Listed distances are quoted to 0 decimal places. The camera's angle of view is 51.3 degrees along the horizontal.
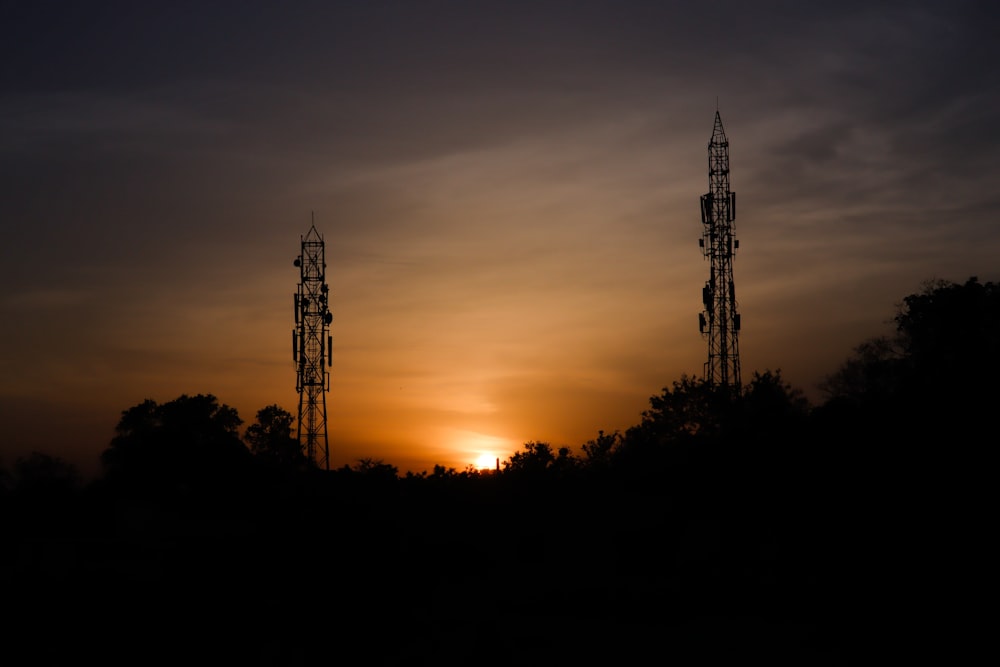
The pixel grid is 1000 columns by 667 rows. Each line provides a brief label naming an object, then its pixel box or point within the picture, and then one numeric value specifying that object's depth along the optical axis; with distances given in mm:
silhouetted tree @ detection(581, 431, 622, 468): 74350
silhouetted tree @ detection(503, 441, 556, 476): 62891
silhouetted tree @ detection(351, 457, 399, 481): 63312
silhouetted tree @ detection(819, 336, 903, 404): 72375
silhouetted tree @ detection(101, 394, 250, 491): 81812
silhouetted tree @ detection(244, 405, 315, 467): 101188
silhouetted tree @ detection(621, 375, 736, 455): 71688
